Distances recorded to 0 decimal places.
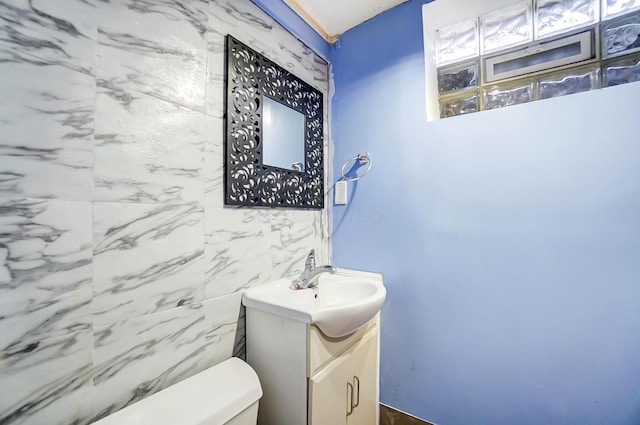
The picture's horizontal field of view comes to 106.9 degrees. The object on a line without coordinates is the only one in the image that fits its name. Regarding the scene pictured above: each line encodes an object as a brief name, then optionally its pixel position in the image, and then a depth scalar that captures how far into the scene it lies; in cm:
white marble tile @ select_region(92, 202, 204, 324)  65
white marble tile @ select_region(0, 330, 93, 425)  52
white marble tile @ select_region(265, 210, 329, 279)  119
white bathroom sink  82
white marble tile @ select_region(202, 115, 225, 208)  89
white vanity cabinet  81
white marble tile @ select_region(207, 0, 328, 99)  93
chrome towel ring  141
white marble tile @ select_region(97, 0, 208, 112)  67
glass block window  96
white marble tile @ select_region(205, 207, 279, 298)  90
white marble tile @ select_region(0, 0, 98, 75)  54
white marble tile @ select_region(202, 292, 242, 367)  89
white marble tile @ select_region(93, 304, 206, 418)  65
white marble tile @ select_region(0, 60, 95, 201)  53
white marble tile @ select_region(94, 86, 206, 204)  66
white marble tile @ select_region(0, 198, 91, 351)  53
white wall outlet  149
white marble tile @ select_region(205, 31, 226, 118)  90
